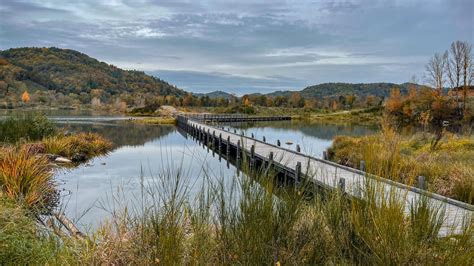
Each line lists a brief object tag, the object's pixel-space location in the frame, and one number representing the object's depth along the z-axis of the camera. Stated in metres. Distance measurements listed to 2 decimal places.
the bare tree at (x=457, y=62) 45.47
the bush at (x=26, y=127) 17.58
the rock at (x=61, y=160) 16.47
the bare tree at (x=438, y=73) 46.94
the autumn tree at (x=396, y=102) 46.26
